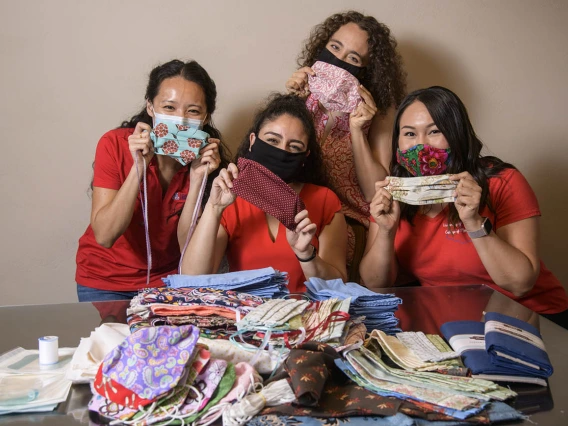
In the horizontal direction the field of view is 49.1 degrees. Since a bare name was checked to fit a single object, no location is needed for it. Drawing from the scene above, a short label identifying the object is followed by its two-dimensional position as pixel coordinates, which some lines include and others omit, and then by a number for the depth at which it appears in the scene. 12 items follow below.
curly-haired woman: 3.19
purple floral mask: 1.25
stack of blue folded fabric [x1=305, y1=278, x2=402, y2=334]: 1.80
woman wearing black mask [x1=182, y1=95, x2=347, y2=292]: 2.51
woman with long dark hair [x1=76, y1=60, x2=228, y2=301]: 2.82
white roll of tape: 1.53
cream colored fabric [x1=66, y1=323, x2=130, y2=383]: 1.42
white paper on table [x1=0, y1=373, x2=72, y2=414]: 1.30
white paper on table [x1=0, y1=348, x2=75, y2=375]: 1.48
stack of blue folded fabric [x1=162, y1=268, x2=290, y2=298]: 1.93
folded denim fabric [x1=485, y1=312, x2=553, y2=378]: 1.47
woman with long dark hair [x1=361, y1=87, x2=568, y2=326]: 2.56
